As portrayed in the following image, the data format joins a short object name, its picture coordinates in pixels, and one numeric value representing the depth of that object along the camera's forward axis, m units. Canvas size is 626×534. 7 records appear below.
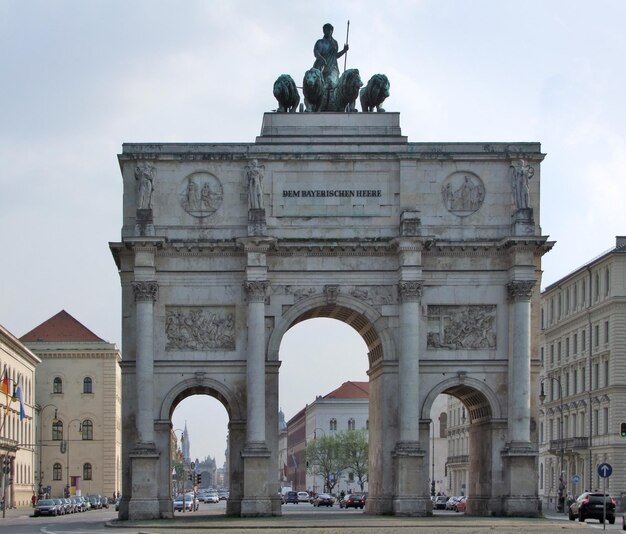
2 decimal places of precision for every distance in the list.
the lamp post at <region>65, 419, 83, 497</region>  118.81
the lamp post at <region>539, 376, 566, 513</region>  79.94
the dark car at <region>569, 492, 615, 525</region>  61.88
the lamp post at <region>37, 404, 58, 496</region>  119.19
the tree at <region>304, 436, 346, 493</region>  152.62
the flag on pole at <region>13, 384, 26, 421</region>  84.94
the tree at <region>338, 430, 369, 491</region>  150.62
